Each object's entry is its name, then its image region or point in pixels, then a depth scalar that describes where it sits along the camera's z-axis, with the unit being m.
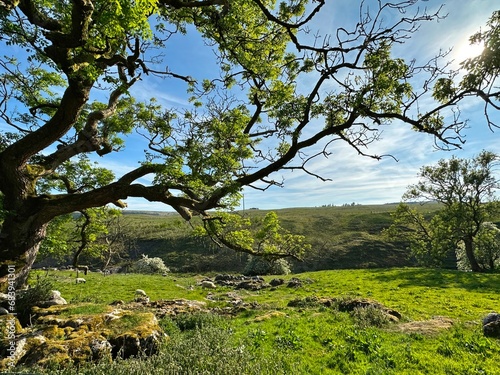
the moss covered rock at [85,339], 6.86
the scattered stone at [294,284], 26.62
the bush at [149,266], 46.47
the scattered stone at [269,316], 13.08
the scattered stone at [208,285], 28.35
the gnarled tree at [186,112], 8.09
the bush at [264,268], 43.91
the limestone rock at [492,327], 10.66
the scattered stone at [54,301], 13.34
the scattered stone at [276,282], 28.23
